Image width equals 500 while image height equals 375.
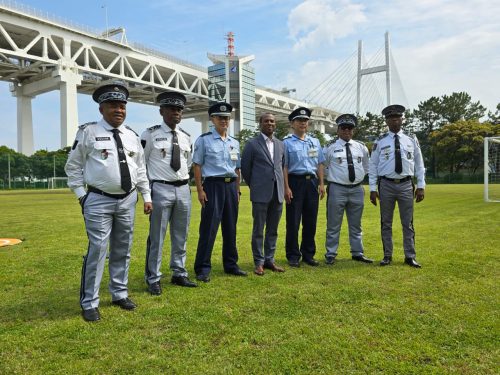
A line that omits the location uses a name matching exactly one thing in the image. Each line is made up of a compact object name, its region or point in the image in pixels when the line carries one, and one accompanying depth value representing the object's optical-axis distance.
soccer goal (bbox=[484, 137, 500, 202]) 27.22
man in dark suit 5.18
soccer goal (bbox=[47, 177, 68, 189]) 55.91
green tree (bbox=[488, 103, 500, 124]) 56.11
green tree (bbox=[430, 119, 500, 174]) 50.22
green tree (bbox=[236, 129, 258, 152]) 51.55
